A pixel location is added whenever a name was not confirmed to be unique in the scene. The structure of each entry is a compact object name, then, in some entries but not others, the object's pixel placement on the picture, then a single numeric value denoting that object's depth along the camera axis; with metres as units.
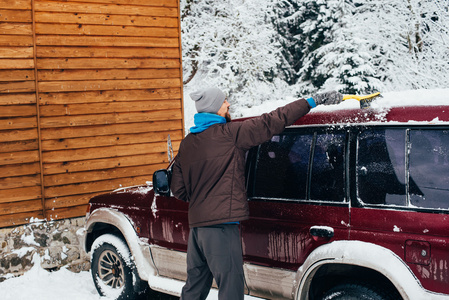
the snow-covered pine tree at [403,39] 12.80
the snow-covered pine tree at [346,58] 17.33
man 3.11
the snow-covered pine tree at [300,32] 21.41
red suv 2.66
